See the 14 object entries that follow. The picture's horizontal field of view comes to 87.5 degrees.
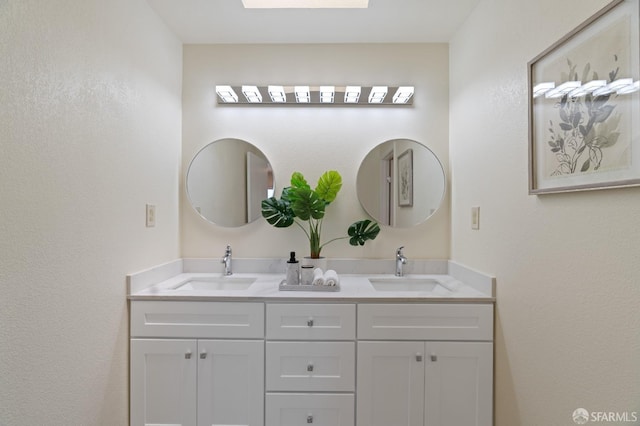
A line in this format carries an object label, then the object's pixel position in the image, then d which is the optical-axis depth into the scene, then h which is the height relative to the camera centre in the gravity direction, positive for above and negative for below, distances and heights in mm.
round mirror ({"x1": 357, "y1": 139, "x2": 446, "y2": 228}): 2162 +206
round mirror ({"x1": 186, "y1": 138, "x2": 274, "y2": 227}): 2182 +218
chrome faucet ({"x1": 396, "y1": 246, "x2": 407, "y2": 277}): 2074 -291
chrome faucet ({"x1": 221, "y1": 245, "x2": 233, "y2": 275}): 2107 -299
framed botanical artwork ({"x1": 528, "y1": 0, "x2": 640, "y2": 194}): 844 +321
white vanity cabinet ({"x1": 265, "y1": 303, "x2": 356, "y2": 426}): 1599 -734
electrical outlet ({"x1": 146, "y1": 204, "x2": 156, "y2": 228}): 1764 -9
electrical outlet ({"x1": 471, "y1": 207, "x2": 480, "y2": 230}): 1751 -16
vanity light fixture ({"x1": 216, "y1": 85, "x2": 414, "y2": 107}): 2086 +759
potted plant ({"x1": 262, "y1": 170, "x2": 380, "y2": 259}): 1943 +28
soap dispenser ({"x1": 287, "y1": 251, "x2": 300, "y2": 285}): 1845 -326
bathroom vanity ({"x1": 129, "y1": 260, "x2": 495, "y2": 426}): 1590 -694
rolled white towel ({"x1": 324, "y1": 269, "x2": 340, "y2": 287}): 1721 -338
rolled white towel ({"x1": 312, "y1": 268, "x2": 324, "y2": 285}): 1735 -328
